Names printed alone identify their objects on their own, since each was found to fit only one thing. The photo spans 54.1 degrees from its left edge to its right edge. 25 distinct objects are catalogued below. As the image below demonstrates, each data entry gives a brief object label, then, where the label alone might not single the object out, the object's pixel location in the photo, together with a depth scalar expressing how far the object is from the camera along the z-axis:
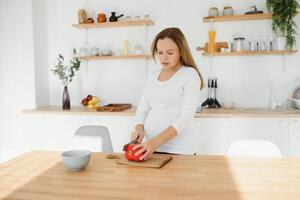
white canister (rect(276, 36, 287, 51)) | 3.03
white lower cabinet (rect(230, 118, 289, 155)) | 2.68
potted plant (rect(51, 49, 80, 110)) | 3.27
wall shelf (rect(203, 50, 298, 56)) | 3.02
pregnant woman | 1.59
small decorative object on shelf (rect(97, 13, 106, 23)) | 3.37
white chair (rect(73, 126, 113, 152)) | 1.98
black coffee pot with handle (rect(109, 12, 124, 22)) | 3.36
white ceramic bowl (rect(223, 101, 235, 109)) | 3.17
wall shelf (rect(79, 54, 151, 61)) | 3.31
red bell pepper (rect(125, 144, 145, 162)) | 1.32
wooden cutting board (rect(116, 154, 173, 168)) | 1.29
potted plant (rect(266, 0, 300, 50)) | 2.92
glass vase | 3.26
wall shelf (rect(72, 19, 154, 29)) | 3.27
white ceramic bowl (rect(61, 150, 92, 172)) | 1.21
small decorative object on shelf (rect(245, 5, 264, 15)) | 3.05
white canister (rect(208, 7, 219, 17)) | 3.17
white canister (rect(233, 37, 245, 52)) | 3.12
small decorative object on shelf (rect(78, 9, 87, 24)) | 3.45
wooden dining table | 1.00
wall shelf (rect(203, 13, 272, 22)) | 3.04
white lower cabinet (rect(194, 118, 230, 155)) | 2.75
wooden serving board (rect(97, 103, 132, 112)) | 3.03
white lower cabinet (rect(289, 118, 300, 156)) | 2.66
